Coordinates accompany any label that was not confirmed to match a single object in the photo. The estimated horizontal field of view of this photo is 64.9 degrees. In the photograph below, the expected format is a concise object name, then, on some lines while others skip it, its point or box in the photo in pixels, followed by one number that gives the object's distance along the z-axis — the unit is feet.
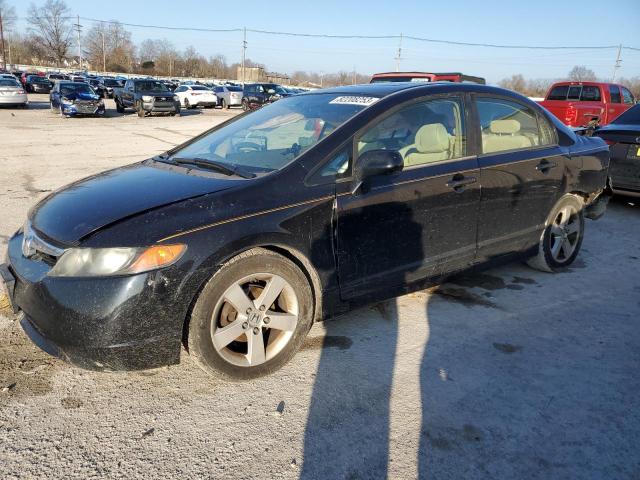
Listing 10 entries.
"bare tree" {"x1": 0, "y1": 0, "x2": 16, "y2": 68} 262.57
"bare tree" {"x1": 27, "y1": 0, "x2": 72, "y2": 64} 313.12
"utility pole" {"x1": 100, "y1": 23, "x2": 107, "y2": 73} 272.92
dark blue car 75.05
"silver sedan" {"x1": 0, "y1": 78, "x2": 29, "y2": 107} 85.30
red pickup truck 48.11
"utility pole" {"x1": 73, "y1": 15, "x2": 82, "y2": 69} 279.65
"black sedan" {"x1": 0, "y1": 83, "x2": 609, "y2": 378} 8.16
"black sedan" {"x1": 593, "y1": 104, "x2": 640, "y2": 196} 21.53
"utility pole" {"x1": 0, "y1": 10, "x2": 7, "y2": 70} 206.95
